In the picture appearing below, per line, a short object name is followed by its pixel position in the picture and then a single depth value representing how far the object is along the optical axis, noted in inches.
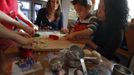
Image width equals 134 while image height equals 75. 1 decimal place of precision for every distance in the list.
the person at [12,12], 41.7
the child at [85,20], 54.7
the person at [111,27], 47.5
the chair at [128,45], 67.2
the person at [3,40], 28.5
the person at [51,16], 86.3
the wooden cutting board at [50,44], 39.3
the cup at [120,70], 26.1
